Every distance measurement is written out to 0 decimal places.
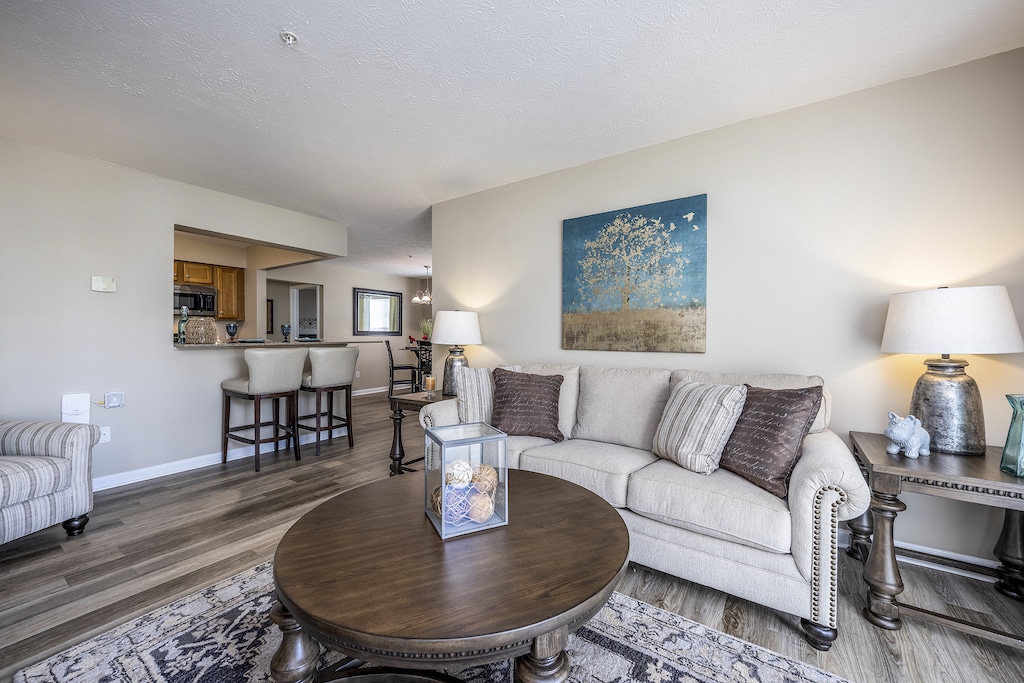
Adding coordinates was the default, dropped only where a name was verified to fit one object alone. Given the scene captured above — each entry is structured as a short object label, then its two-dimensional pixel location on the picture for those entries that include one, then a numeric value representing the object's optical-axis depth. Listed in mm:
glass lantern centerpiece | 1298
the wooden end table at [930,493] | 1489
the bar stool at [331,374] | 3963
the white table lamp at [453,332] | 3449
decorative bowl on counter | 3926
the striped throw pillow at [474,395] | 2869
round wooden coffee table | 900
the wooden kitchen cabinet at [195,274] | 5434
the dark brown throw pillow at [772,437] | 1777
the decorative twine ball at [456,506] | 1298
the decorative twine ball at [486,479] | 1366
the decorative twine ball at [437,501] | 1345
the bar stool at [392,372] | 6336
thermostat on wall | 3098
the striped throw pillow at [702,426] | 1973
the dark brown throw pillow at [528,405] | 2684
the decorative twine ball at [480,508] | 1334
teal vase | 1537
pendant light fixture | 7952
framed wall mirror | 7906
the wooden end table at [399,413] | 3184
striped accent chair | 2051
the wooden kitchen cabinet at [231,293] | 5816
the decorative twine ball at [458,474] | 1304
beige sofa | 1541
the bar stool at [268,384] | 3521
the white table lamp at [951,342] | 1684
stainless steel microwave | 5380
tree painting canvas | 2691
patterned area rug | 1400
